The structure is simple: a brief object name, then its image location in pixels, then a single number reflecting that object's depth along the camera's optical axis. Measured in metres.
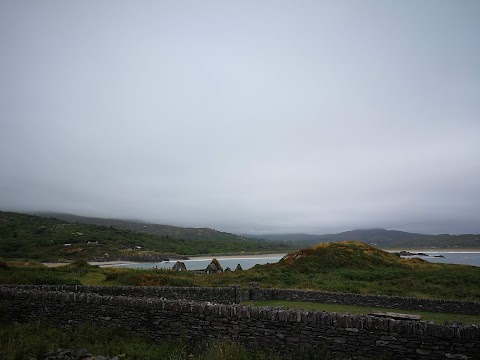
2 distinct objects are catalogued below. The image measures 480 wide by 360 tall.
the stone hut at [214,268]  47.72
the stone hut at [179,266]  51.97
